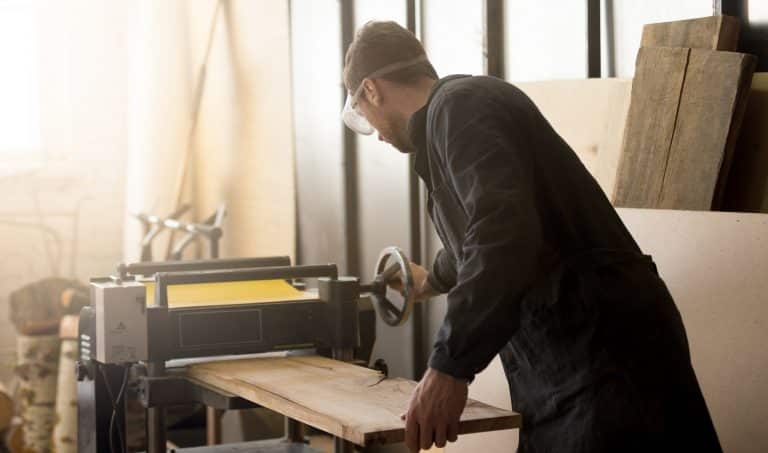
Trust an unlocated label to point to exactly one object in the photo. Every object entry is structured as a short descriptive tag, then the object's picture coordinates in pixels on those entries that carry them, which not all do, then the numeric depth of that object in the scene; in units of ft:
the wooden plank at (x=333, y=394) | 6.03
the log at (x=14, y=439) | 16.78
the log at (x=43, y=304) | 17.24
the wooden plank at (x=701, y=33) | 8.46
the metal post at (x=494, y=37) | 11.96
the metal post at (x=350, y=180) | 15.43
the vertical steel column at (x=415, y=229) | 13.55
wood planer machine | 8.30
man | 5.78
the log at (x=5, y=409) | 16.35
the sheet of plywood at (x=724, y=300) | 7.75
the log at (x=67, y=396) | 16.49
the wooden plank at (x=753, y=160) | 8.32
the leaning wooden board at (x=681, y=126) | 8.25
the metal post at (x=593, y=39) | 10.41
